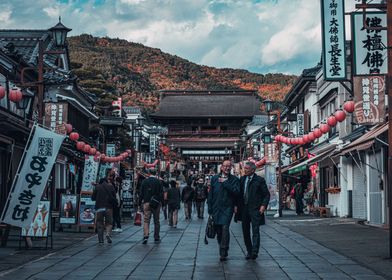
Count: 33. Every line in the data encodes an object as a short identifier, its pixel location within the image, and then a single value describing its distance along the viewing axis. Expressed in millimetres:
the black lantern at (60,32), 18578
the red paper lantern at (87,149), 27975
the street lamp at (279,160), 31038
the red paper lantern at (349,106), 20000
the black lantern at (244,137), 66669
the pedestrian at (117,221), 20312
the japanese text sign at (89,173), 24156
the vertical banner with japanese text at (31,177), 13781
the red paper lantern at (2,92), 15930
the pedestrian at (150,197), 16797
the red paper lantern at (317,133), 24862
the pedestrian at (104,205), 16531
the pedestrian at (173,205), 23953
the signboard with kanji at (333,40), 18297
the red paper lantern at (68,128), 25078
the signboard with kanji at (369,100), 19531
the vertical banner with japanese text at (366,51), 15992
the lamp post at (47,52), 17969
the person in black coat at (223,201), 12459
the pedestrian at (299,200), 33375
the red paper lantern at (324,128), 23755
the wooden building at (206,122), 82625
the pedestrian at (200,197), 30450
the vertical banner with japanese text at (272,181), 32219
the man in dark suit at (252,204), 12594
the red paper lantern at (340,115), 21609
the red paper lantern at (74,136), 25988
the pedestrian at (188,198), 29609
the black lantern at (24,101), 21245
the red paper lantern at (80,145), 27905
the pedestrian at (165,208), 29984
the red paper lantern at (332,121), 21922
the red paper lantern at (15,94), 17766
